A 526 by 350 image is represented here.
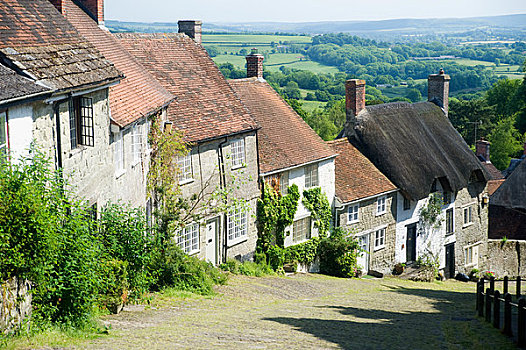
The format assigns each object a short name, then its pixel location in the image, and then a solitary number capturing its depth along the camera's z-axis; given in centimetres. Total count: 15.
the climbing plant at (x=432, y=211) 3541
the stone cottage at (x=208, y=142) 2411
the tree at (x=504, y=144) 7844
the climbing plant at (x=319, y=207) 2953
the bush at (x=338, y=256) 3005
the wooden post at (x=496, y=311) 1575
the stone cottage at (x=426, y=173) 3431
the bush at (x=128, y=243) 1484
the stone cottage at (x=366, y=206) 3153
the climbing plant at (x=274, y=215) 2739
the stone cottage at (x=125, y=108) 1712
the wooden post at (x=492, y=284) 1726
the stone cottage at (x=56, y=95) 1171
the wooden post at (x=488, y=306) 1687
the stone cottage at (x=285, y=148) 2827
